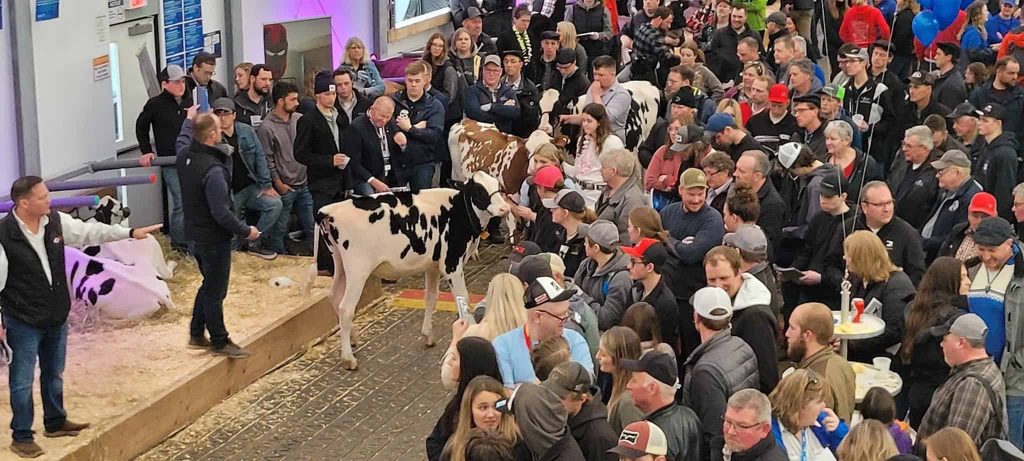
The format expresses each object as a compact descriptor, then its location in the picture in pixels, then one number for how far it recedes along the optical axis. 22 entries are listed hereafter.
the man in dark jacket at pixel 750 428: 6.20
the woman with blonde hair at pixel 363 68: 14.68
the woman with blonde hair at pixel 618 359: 6.95
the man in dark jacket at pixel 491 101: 14.30
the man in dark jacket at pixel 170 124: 12.88
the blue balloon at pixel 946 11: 17.47
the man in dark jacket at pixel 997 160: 11.66
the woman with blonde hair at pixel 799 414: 6.57
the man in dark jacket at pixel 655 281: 8.48
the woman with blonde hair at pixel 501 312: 7.60
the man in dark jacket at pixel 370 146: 12.67
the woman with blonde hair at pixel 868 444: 6.25
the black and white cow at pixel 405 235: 11.02
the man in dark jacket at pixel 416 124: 13.34
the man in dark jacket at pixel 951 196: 10.39
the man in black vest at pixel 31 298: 8.92
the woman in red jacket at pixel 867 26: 17.84
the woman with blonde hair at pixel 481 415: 6.45
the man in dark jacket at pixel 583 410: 6.46
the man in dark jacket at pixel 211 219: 10.37
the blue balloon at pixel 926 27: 17.16
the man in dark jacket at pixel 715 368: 6.92
